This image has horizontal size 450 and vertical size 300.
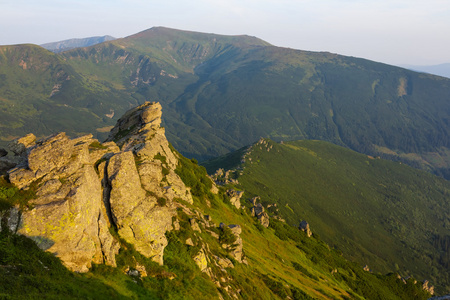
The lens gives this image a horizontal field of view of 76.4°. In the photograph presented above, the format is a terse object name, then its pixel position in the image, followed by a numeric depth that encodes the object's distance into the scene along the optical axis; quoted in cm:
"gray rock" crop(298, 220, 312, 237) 18488
